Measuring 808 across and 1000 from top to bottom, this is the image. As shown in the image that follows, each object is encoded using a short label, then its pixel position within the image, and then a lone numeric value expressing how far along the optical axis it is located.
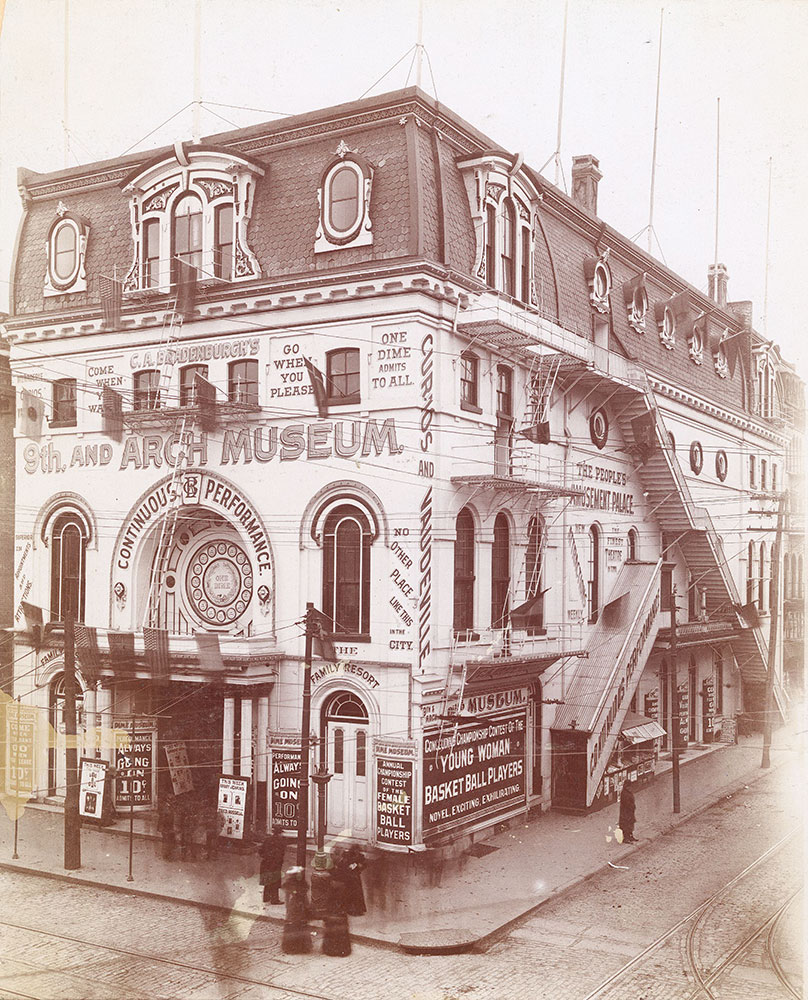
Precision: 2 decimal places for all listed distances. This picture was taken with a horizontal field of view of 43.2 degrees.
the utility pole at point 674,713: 24.02
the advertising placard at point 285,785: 19.77
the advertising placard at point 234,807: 19.45
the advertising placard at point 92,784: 19.83
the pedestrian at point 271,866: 17.12
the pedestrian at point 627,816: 21.73
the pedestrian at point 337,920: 15.51
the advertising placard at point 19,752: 19.94
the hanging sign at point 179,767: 19.86
